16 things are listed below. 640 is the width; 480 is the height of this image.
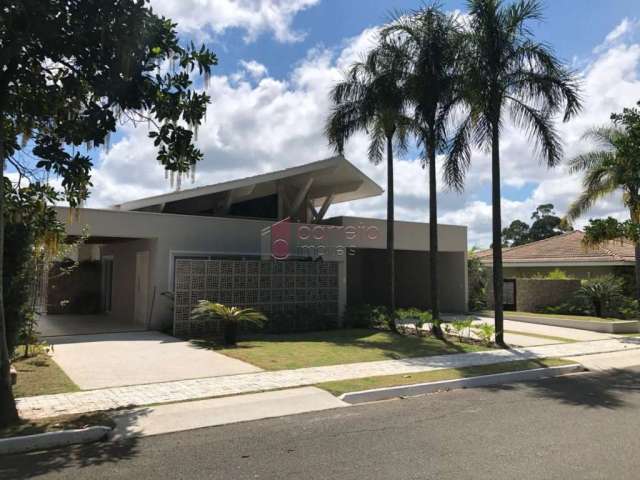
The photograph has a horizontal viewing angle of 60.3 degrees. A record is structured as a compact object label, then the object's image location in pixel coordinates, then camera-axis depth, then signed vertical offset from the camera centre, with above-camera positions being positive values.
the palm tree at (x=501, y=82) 13.61 +5.08
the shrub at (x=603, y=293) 20.55 -0.34
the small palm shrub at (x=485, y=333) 13.95 -1.27
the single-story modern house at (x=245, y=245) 15.40 +1.24
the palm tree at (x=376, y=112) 15.32 +4.92
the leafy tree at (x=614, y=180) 14.15 +3.42
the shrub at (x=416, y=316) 15.74 -0.99
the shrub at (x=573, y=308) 21.25 -0.93
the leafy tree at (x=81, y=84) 6.56 +2.61
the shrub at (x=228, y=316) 12.98 -0.81
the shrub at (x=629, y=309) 19.84 -0.88
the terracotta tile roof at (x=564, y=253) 24.69 +1.58
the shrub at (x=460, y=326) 14.39 -1.11
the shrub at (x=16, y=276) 8.05 +0.07
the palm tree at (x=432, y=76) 14.60 +5.54
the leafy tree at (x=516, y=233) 69.38 +6.49
